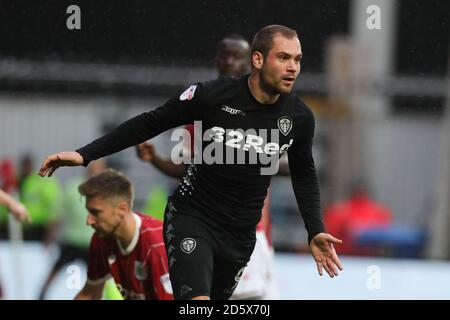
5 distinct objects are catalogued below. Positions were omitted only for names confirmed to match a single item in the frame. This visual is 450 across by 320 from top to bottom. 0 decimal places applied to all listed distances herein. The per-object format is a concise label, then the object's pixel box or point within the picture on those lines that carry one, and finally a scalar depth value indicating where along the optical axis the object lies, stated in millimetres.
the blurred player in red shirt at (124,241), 7359
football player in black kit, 6582
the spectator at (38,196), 14547
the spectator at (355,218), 15805
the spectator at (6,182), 14031
